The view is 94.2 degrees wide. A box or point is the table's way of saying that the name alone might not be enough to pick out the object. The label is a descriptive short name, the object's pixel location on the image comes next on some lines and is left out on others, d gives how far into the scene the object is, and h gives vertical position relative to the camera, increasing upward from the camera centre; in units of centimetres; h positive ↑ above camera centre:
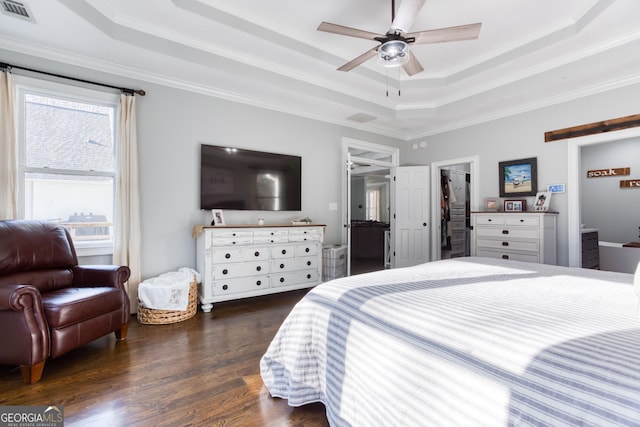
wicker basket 292 -99
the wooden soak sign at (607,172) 513 +70
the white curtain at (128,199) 307 +18
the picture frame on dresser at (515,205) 415 +10
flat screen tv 366 +47
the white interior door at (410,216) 521 -5
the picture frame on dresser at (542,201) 389 +15
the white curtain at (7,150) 260 +60
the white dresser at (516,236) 360 -30
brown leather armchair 184 -58
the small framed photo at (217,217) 359 -2
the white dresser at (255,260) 329 -54
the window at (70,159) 284 +58
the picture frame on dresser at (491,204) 441 +13
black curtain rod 264 +137
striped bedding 71 -42
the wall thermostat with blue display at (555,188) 382 +31
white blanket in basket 289 -76
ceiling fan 213 +137
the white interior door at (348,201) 486 +22
